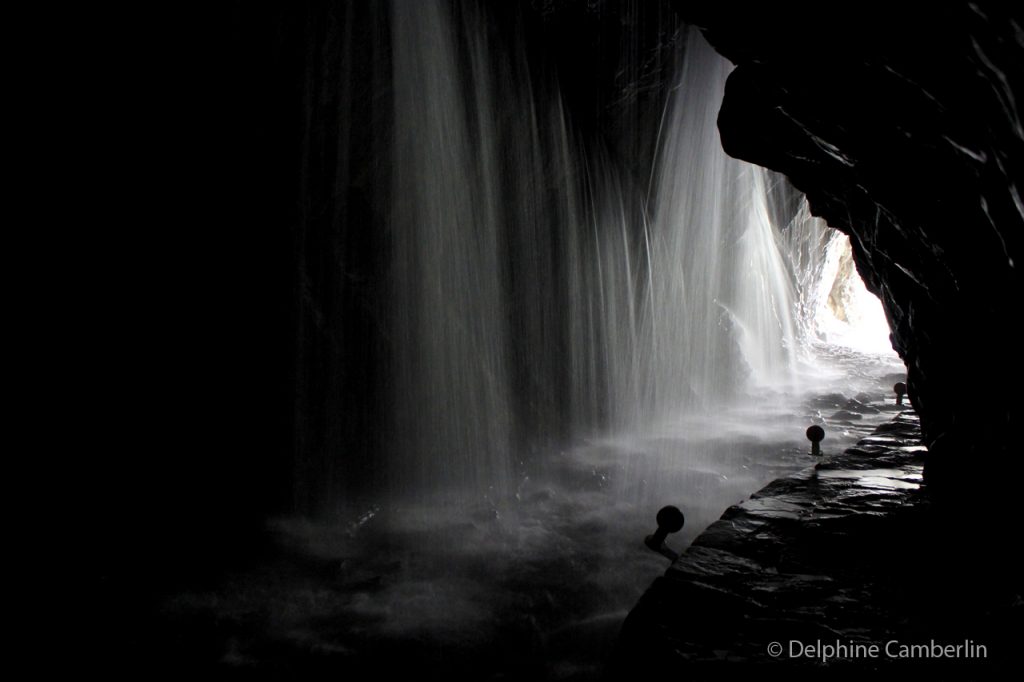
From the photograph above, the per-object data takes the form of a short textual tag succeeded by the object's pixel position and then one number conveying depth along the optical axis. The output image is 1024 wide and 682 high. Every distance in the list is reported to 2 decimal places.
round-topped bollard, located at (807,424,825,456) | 6.47
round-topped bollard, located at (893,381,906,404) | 9.08
